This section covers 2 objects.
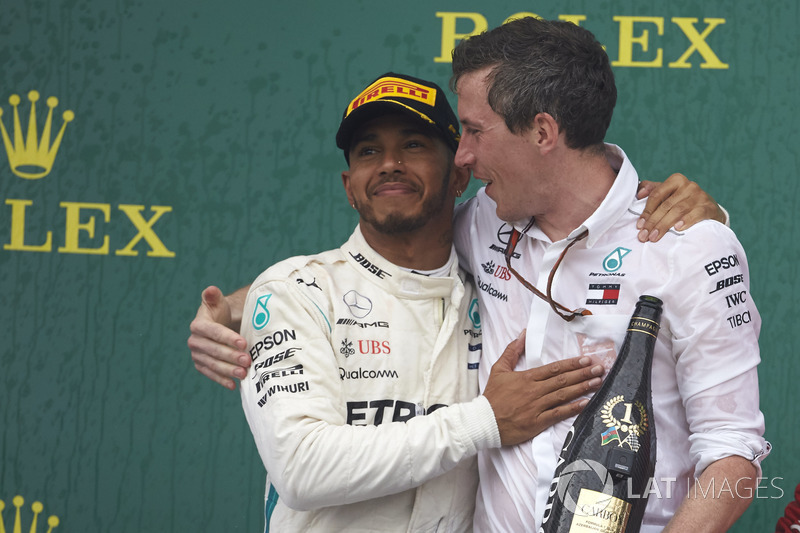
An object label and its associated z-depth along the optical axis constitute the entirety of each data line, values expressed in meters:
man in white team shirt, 8.96
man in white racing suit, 9.01
